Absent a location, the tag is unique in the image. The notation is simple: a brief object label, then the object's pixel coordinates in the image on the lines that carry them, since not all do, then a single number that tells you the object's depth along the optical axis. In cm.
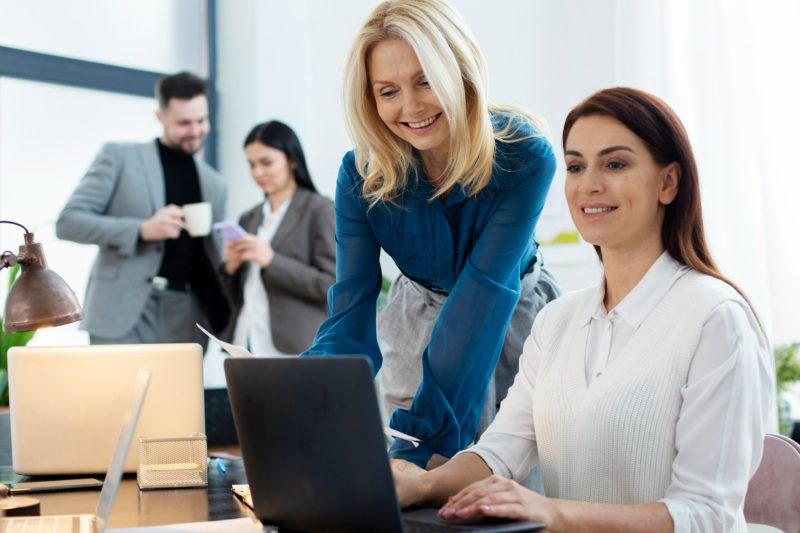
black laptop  108
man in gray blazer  426
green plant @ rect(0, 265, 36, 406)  429
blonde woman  187
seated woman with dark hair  133
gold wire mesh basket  174
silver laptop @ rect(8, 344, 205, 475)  186
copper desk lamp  161
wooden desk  146
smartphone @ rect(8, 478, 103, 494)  177
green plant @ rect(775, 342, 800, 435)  370
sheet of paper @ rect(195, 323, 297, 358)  138
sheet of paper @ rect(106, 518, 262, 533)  132
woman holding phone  435
